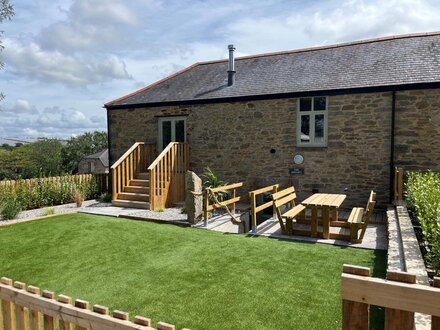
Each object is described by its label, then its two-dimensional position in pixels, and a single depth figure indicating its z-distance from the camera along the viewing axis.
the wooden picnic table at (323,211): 7.26
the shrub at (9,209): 10.00
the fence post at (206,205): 8.84
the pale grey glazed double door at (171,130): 13.83
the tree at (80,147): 56.62
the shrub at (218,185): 10.84
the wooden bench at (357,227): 6.95
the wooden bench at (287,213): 7.55
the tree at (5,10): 6.94
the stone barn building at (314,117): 10.02
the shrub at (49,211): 10.41
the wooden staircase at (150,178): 11.50
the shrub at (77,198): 11.89
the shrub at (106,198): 13.13
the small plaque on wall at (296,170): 11.41
